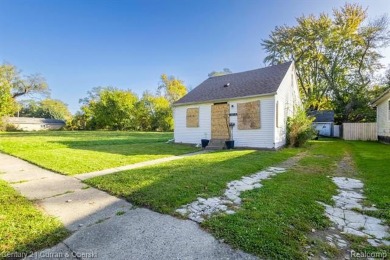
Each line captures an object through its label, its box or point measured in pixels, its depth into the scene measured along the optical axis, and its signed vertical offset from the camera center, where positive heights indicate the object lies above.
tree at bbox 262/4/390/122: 22.08 +8.45
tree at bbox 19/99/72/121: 62.06 +5.44
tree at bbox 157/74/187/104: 37.19 +7.16
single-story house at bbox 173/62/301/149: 10.73 +1.05
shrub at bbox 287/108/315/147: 11.66 -0.15
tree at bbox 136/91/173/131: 35.06 +2.40
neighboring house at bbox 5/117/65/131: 46.36 +1.22
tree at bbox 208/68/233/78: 36.22 +9.78
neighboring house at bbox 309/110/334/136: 26.44 +0.55
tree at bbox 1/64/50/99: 35.09 +8.24
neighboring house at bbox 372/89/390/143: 13.57 +0.69
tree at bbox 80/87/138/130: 34.62 +3.09
